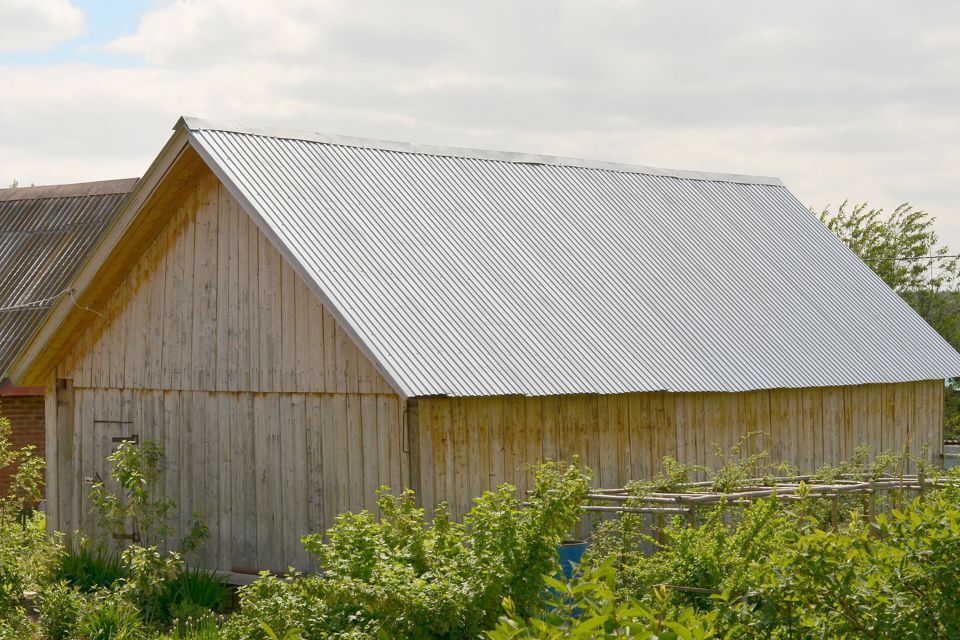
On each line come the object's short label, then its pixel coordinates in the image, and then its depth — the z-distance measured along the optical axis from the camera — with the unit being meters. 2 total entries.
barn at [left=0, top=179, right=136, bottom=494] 21.48
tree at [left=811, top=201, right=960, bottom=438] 35.66
